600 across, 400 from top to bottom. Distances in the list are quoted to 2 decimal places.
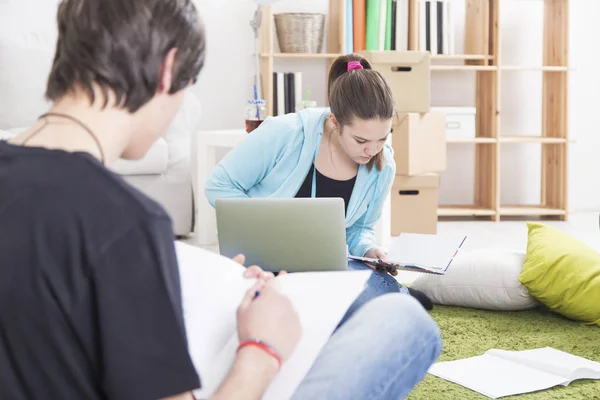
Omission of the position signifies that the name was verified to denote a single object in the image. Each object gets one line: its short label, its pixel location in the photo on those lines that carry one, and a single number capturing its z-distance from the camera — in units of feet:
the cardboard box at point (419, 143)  13.34
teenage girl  6.63
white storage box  14.75
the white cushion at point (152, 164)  11.97
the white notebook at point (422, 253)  5.93
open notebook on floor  5.99
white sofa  12.34
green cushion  7.69
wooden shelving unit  14.80
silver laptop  5.48
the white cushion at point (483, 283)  8.26
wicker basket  14.38
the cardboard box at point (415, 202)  13.50
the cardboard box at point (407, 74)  13.10
